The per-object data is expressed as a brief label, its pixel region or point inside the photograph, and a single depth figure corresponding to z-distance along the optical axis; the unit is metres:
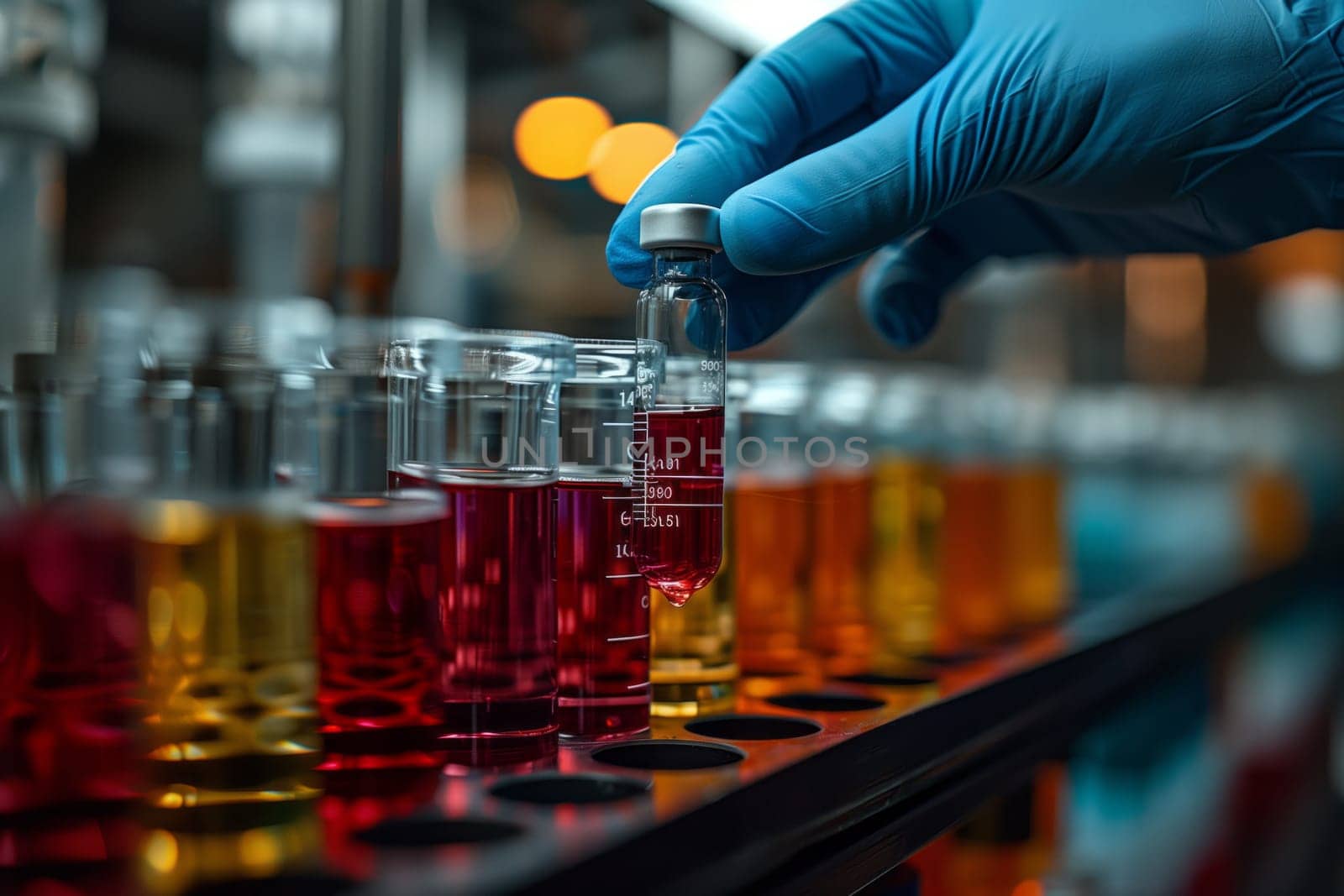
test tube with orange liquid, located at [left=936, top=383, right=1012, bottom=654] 0.60
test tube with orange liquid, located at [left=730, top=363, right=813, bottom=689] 0.51
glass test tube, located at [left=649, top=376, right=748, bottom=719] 0.46
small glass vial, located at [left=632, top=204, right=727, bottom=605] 0.41
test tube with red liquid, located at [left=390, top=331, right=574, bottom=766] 0.40
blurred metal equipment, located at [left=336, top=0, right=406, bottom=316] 0.45
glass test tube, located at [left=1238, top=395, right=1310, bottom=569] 1.16
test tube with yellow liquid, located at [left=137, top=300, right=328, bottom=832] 0.38
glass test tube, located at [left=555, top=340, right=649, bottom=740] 0.42
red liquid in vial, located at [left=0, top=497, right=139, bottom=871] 0.37
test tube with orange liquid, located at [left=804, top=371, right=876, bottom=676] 0.53
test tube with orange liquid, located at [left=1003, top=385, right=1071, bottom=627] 0.65
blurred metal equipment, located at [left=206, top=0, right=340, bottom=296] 0.81
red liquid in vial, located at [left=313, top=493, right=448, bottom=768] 0.39
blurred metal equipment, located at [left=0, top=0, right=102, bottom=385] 0.49
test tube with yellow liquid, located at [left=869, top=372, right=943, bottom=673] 0.57
